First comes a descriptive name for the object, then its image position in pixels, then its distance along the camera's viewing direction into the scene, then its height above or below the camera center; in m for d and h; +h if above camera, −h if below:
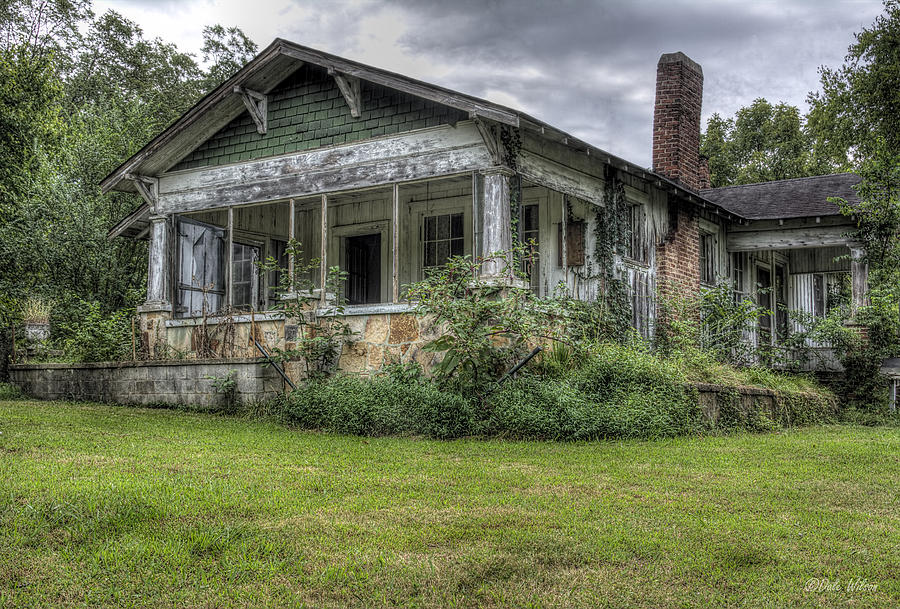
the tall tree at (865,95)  22.44 +7.02
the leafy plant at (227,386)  10.64 -0.68
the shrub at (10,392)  12.27 -0.89
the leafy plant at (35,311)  16.28 +0.48
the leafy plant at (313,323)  10.27 +0.16
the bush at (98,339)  12.84 -0.06
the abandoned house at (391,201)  10.11 +2.10
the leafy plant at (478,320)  8.56 +0.17
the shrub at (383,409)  8.20 -0.79
